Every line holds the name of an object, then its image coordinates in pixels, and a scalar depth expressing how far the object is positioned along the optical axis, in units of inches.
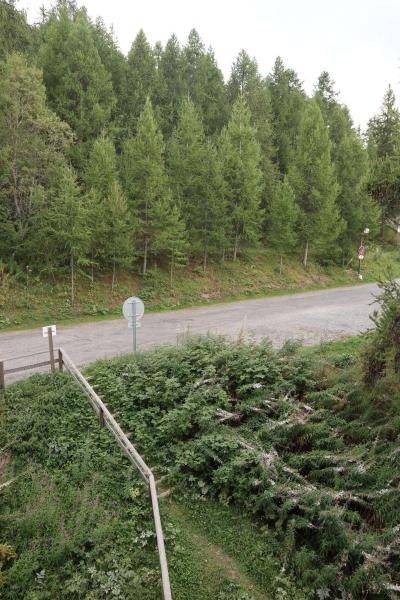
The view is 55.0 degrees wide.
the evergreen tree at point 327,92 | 1625.4
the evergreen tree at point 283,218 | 1047.6
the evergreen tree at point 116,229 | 772.0
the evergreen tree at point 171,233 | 848.3
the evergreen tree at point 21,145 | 716.0
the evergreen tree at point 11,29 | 800.3
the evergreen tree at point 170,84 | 1248.8
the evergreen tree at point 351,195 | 1237.7
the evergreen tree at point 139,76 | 1190.3
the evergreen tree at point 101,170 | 808.3
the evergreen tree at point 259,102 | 1213.1
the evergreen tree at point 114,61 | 1198.3
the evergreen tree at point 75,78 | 964.6
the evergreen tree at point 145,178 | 835.4
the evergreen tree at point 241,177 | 983.0
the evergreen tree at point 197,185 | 939.0
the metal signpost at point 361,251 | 1149.5
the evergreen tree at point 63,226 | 711.7
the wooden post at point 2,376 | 395.9
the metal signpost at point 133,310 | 431.8
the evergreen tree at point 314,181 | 1123.9
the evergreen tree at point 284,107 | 1425.9
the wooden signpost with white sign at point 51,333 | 418.5
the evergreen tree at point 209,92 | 1343.5
